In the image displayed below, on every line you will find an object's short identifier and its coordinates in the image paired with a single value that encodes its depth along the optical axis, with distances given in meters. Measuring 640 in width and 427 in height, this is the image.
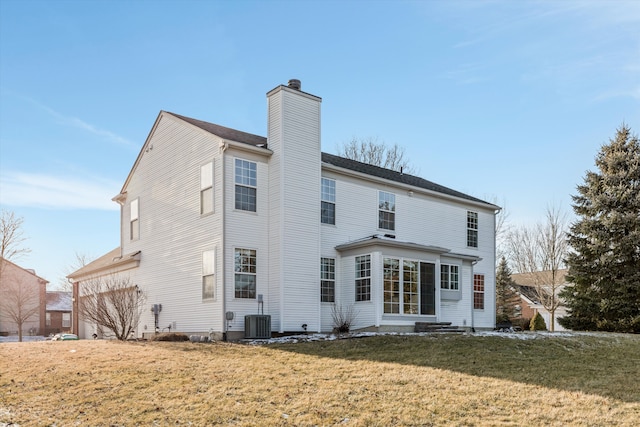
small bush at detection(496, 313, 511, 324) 37.66
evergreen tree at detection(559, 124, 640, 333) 24.28
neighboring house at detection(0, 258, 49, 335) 48.03
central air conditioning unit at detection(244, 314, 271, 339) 16.88
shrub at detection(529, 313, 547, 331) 33.28
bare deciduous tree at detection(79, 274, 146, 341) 19.20
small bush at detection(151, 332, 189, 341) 17.83
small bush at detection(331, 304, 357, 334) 18.77
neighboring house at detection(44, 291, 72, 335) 54.40
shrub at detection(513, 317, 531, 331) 38.96
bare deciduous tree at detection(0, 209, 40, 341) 47.55
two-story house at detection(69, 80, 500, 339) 17.80
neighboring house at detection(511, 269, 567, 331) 43.22
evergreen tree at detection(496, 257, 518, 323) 40.44
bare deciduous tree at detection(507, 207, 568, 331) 35.72
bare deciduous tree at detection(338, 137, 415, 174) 42.78
